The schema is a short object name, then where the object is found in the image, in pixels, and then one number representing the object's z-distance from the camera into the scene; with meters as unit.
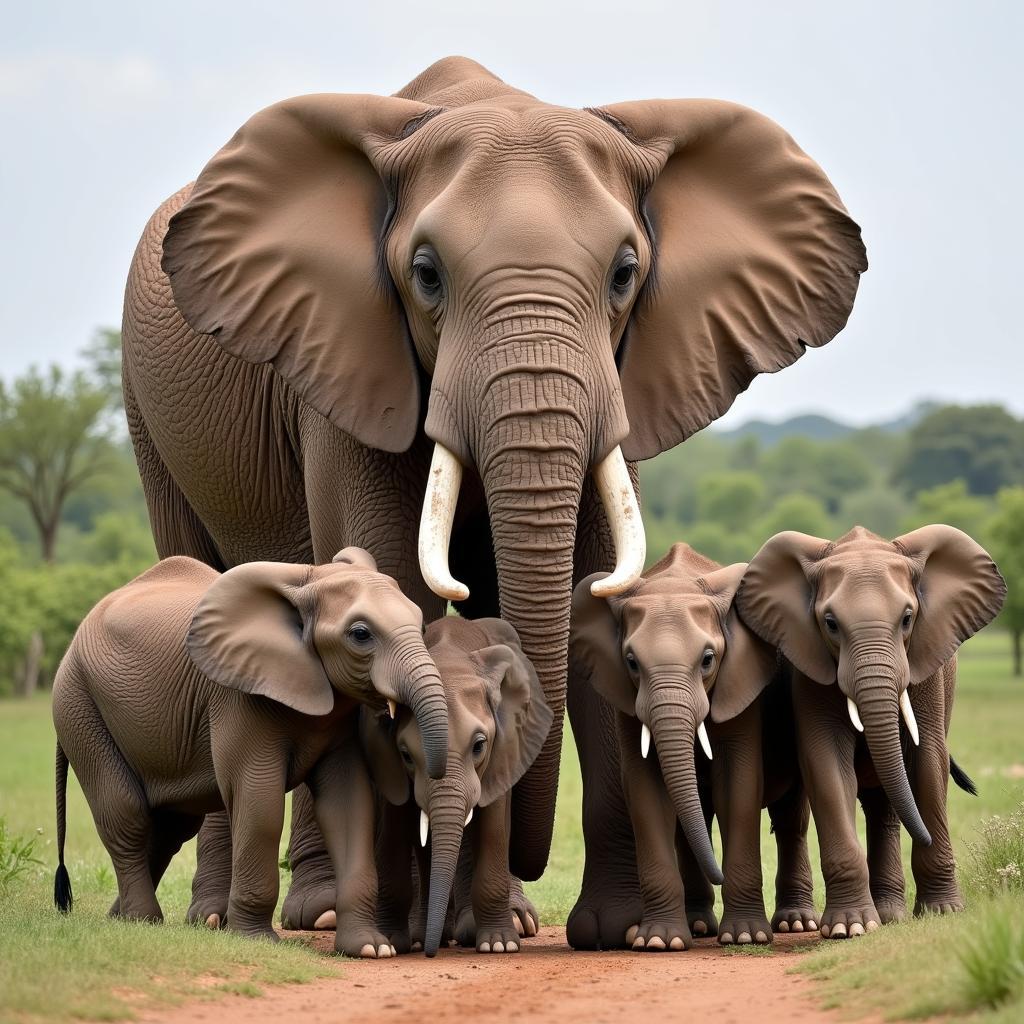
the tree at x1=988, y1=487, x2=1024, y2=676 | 86.62
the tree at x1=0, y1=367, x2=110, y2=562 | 146.00
